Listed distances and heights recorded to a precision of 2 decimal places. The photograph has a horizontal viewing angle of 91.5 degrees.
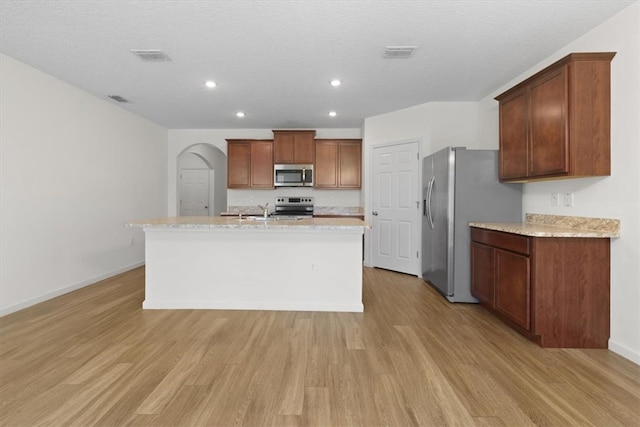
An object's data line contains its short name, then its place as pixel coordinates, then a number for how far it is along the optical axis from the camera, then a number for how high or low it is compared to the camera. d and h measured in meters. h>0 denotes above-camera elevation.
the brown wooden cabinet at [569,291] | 2.42 -0.64
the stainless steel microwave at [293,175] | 5.83 +0.64
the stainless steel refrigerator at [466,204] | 3.50 +0.06
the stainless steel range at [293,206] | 6.09 +0.06
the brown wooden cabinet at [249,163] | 5.95 +0.87
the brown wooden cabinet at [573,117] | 2.41 +0.74
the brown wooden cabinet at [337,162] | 5.87 +0.89
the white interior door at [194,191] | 8.23 +0.47
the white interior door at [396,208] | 4.75 +0.02
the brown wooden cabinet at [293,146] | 5.82 +1.18
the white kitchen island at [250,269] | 3.27 -0.64
